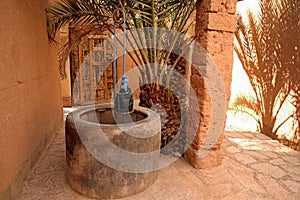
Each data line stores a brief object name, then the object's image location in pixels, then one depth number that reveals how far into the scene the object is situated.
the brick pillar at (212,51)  2.69
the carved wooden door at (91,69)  6.62
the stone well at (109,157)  2.24
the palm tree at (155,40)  3.20
